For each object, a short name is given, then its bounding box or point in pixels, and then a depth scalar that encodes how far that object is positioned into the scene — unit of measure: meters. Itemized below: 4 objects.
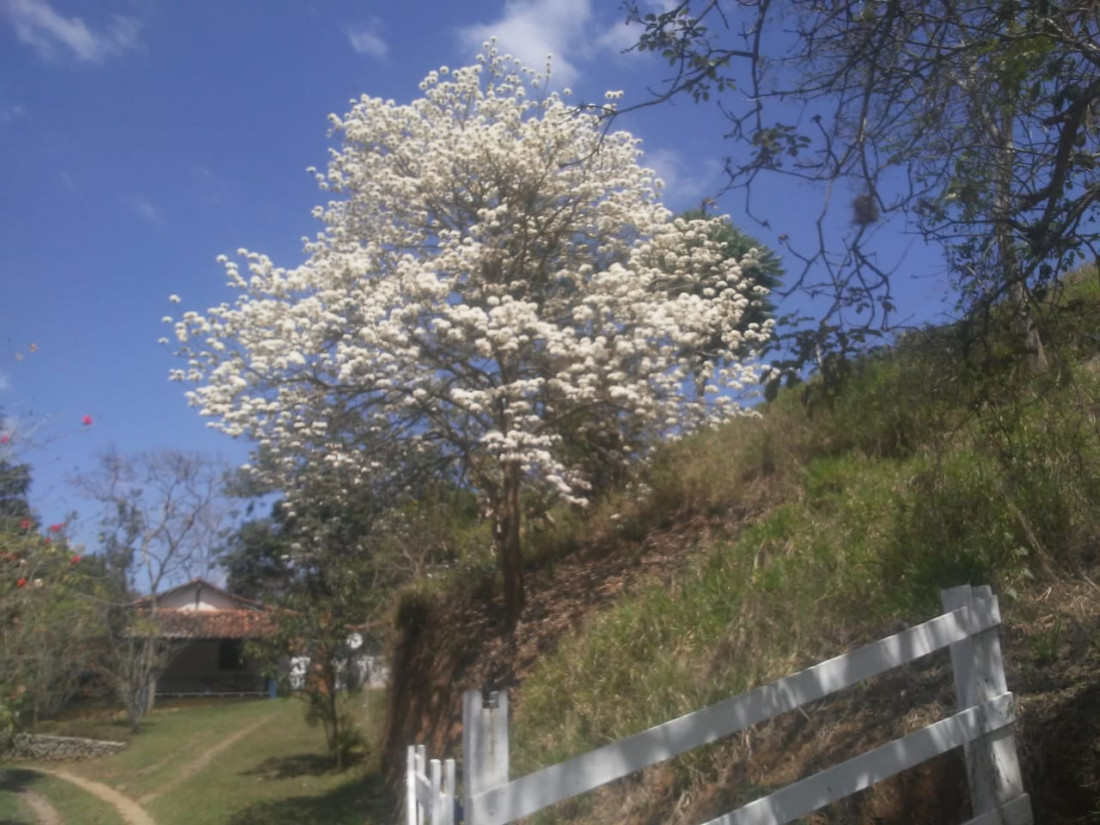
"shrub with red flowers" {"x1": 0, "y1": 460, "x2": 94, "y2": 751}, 11.44
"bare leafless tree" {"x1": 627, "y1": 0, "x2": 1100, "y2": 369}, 5.84
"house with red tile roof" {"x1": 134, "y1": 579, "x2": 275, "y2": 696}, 42.69
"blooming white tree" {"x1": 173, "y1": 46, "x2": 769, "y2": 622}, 11.53
